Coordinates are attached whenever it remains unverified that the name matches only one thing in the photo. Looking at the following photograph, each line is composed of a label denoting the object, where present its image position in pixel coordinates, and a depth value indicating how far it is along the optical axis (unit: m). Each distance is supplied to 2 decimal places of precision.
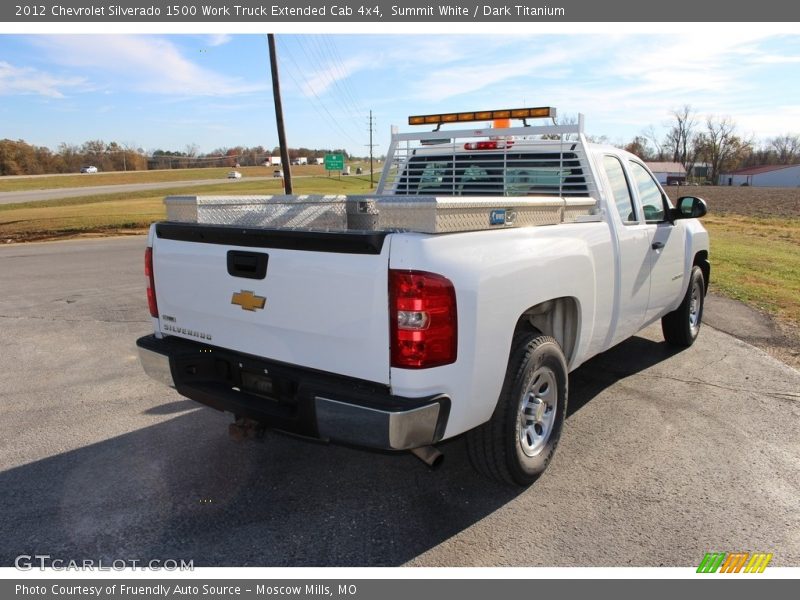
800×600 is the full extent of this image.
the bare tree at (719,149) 125.38
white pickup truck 2.57
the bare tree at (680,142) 114.81
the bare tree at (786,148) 148.38
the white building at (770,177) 118.69
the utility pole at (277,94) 21.52
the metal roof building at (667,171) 97.70
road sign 43.41
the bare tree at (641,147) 106.56
